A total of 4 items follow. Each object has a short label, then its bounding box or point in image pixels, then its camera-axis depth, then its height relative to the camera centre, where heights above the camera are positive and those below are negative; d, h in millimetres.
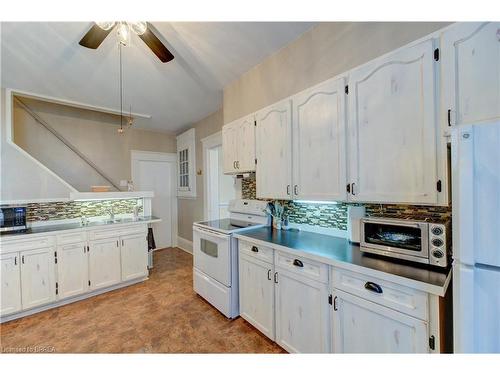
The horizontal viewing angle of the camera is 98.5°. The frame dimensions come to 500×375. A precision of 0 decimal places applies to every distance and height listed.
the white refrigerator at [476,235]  809 -209
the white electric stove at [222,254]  2244 -754
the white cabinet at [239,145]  2457 +496
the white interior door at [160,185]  4582 +55
